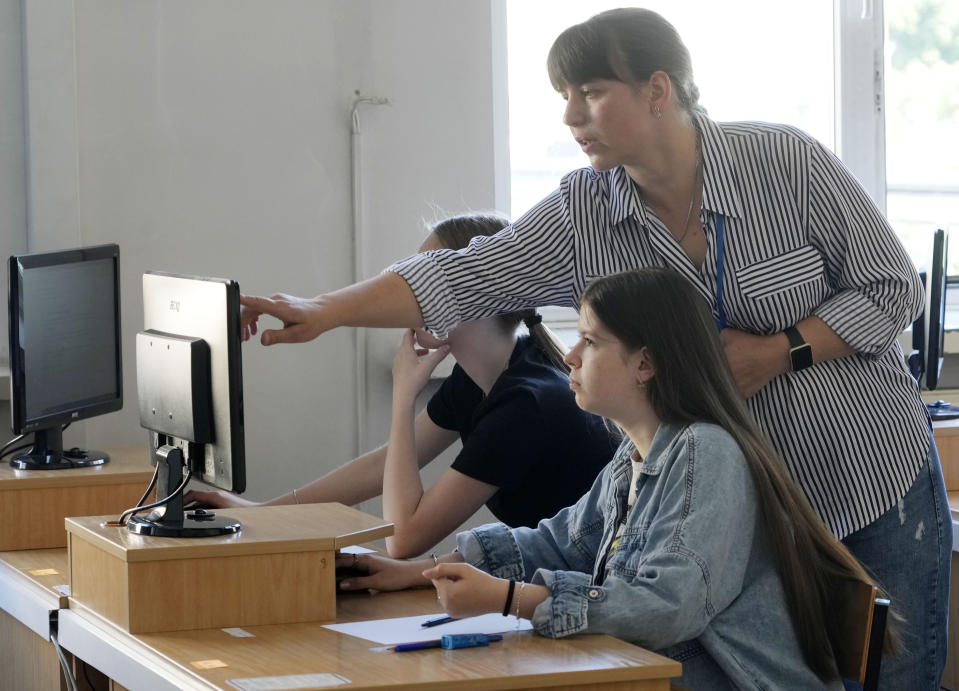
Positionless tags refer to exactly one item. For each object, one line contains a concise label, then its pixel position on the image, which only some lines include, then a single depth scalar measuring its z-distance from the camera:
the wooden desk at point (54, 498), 4.34
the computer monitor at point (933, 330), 5.11
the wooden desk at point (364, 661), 3.20
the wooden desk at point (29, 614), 3.86
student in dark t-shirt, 4.06
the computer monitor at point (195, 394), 3.58
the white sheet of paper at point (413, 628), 3.43
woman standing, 3.62
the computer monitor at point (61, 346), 4.38
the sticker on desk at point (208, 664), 3.30
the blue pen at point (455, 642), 3.32
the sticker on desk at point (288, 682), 3.17
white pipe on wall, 5.30
